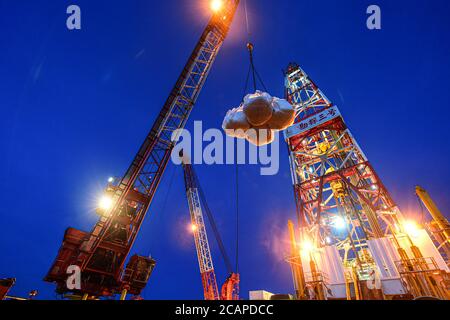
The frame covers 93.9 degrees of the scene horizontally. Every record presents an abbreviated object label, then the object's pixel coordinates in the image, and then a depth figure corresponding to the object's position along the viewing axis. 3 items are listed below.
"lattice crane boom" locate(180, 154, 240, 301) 33.78
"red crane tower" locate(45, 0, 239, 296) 15.83
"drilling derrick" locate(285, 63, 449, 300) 8.52
